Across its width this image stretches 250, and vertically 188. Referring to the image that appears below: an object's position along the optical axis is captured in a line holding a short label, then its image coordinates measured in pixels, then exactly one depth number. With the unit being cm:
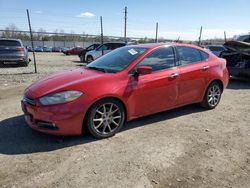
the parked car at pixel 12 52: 932
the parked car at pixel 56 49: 3307
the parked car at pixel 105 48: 1231
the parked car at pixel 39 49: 3173
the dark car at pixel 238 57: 655
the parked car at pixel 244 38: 806
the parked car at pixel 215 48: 1224
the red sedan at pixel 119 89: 285
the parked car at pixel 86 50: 1414
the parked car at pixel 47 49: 3235
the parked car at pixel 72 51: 2512
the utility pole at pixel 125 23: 1801
